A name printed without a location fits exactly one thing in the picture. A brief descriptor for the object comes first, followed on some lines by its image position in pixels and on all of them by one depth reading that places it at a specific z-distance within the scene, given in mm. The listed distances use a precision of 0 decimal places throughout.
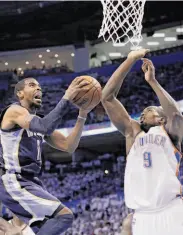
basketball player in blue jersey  6847
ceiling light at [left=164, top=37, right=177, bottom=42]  46614
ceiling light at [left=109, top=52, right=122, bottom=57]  49570
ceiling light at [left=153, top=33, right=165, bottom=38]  46329
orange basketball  7228
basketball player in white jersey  7303
